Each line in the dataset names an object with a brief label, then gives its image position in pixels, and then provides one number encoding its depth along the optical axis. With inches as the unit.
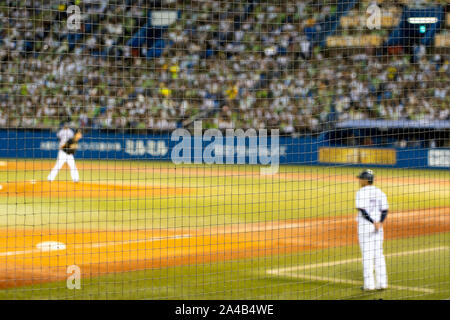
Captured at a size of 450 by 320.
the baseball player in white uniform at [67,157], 1411.2
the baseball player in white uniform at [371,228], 631.8
